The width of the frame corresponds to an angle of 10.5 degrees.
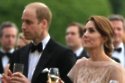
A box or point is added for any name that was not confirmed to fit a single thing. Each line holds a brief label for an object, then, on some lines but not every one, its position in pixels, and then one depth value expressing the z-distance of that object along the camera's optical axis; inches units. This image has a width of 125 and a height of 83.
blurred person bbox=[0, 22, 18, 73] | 515.4
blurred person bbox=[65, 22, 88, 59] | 555.5
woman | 300.5
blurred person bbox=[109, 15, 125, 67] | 494.9
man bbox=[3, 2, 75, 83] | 333.1
